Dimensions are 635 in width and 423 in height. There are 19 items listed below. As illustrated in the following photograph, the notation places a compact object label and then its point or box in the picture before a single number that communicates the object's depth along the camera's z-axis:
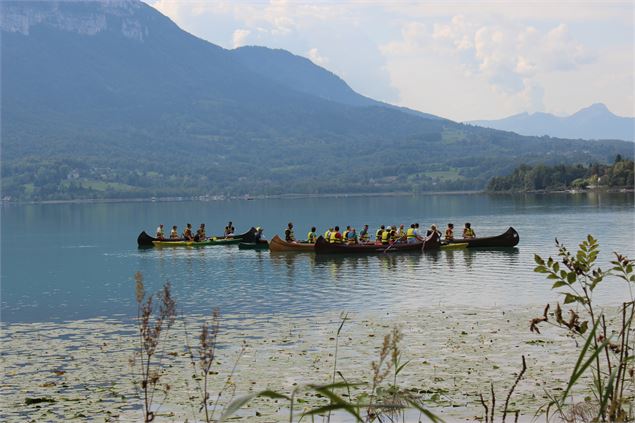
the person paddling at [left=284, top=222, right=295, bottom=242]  57.31
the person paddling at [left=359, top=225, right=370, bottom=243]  54.97
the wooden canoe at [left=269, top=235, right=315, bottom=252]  55.41
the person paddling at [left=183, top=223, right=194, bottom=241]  64.82
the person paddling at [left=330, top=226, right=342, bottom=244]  53.22
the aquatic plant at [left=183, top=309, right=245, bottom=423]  8.51
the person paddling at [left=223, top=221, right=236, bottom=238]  66.39
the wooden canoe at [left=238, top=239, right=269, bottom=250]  62.12
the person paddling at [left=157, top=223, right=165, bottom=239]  67.40
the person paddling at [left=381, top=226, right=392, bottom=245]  53.12
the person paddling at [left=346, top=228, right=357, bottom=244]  53.68
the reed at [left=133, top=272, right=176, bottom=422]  8.82
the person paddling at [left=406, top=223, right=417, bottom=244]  54.16
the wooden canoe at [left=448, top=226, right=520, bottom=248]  55.47
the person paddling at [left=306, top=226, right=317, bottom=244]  55.88
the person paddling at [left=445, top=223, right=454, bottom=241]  55.84
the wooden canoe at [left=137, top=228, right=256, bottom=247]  63.75
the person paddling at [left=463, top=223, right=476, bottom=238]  56.63
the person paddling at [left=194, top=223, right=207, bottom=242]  64.69
